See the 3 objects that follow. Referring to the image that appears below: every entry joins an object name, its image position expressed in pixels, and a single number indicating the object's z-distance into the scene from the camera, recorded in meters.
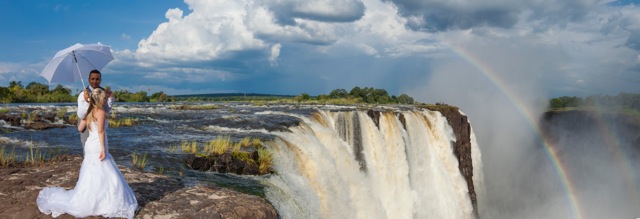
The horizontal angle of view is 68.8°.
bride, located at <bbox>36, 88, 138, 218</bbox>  6.36
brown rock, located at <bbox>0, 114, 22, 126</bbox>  18.07
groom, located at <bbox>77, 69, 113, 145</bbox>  6.56
